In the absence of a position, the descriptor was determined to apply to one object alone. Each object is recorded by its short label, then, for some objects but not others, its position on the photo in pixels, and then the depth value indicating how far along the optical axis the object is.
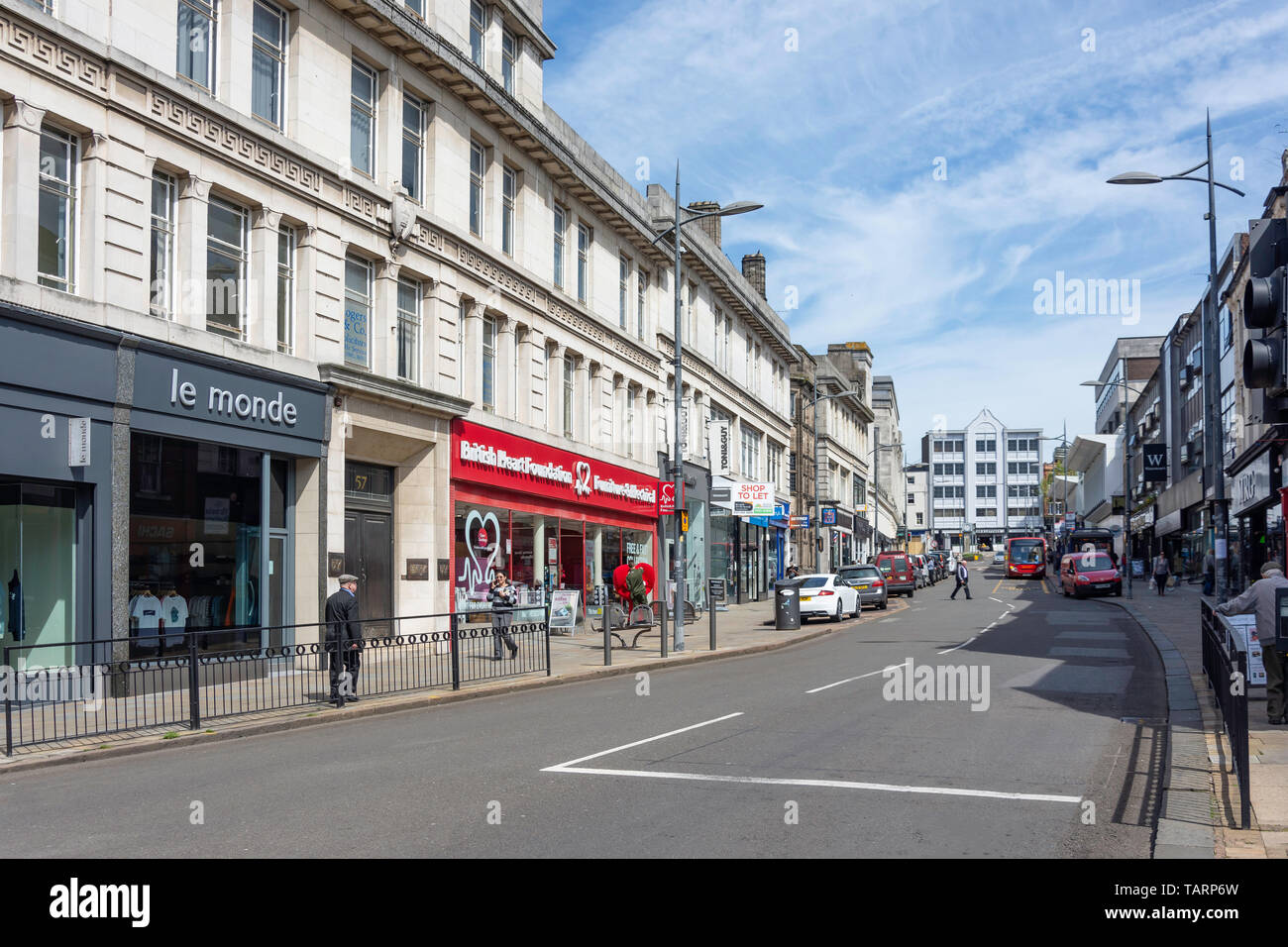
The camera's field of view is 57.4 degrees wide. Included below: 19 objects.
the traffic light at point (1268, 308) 7.73
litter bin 31.39
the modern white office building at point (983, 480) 156.62
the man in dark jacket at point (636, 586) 26.95
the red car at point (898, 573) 49.91
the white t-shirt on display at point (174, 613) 17.16
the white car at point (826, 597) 35.12
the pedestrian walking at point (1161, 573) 45.62
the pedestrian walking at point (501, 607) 18.39
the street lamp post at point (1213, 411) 21.55
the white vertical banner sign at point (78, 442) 15.24
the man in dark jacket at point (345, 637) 15.00
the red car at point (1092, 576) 44.56
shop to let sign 39.41
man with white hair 11.92
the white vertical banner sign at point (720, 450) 43.78
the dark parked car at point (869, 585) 40.38
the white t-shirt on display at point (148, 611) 16.56
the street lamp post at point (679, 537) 23.69
